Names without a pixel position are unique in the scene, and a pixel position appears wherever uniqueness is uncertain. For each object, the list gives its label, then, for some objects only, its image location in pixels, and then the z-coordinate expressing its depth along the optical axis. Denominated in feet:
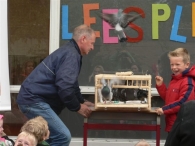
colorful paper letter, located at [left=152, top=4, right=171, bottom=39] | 37.40
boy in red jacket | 30.39
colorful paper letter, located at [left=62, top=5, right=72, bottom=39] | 37.81
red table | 31.42
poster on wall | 34.73
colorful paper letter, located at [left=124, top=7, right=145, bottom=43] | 37.51
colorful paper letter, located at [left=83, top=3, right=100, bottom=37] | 37.67
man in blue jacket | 29.66
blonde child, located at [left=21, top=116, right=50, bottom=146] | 25.78
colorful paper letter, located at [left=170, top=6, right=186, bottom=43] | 37.30
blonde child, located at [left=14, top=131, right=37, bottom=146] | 25.05
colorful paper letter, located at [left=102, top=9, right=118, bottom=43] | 37.58
